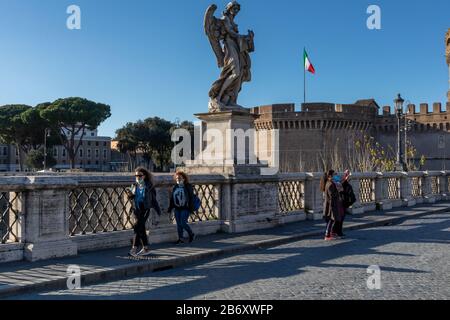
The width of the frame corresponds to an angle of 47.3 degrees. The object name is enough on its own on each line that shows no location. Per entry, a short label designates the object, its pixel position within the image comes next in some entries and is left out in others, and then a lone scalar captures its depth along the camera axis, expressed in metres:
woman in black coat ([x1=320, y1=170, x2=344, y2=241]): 10.12
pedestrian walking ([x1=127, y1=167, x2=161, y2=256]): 7.79
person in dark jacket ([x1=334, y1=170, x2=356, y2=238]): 10.96
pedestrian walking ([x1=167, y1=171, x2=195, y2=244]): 8.87
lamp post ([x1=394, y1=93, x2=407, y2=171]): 21.23
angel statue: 10.92
